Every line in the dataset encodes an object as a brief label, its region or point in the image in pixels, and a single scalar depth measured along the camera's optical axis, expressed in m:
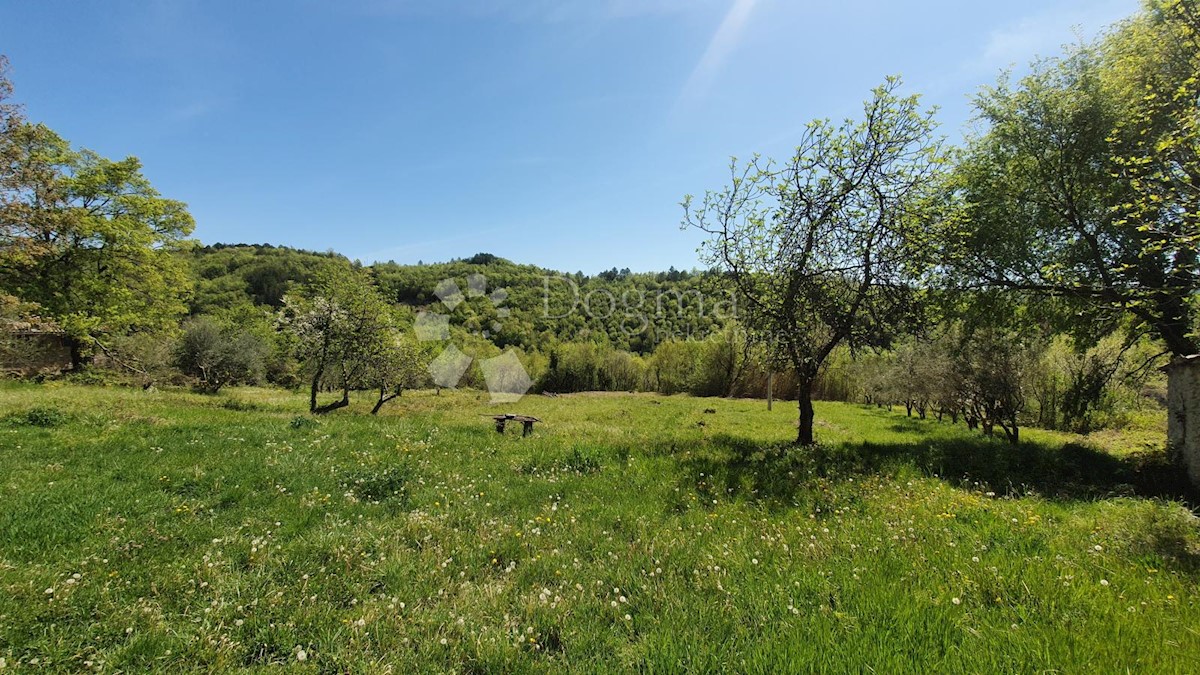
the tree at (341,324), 26.59
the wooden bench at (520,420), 14.89
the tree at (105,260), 27.66
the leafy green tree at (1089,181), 11.03
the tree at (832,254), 12.83
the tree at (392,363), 28.16
